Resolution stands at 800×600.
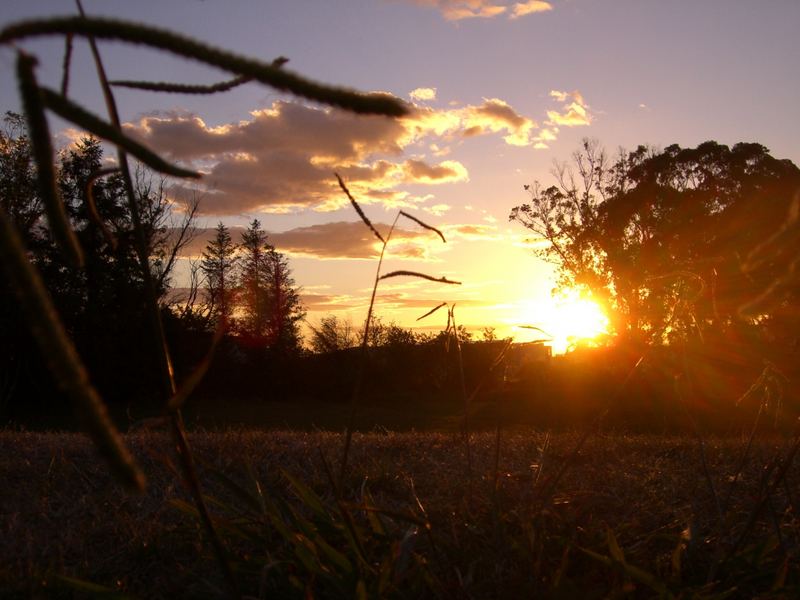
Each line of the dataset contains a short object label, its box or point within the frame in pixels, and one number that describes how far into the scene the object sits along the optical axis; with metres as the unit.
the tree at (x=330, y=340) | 27.95
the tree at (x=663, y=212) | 24.66
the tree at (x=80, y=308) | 19.22
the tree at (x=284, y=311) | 27.88
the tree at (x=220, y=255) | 32.75
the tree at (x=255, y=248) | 34.59
